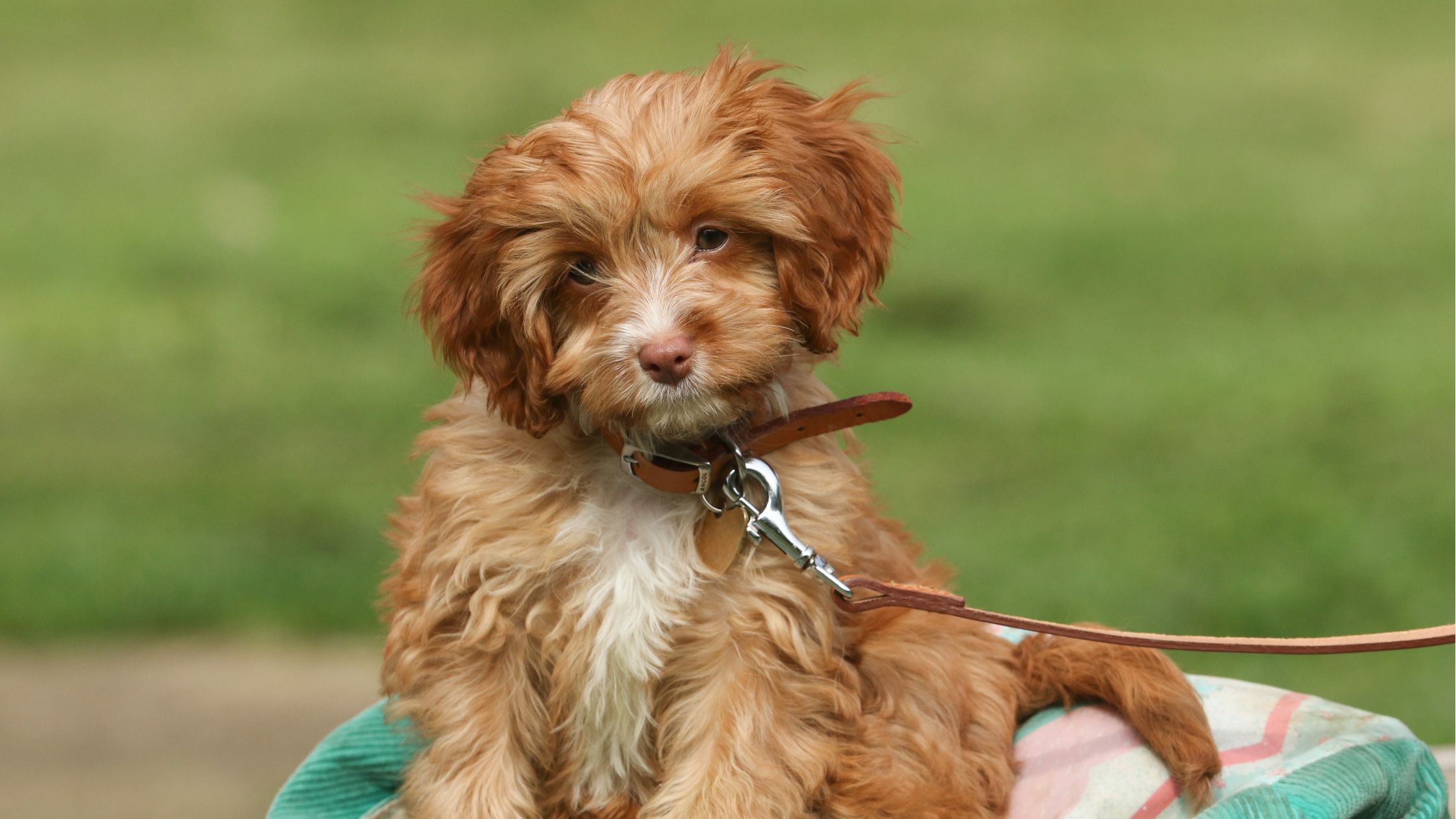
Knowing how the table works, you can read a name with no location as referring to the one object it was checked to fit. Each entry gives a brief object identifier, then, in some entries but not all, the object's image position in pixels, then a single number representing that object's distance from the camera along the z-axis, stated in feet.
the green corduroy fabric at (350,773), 25.04
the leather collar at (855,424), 20.34
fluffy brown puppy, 19.45
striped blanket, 21.22
